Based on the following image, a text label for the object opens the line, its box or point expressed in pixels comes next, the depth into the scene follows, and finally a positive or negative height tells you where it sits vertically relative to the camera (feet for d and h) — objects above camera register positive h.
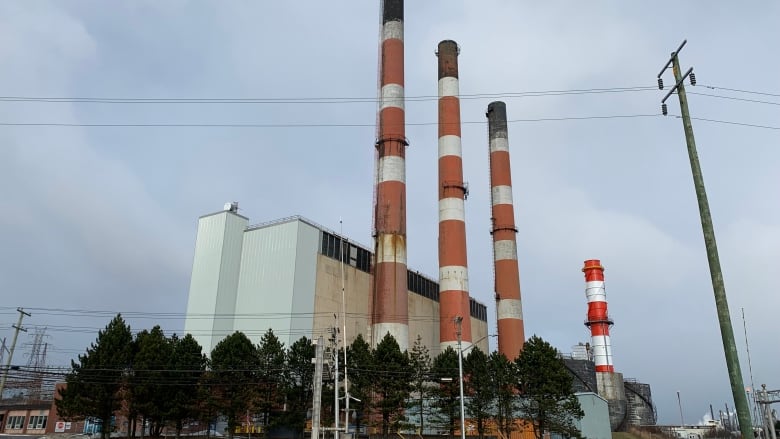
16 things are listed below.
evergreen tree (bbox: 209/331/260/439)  148.36 +10.21
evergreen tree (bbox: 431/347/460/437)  152.66 +6.19
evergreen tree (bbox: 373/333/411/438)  148.87 +9.80
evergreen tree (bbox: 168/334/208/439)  148.77 +9.14
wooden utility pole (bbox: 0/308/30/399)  160.07 +24.36
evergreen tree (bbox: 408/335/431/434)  153.93 +9.67
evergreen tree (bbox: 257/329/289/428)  150.41 +10.26
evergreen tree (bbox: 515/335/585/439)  146.61 +8.01
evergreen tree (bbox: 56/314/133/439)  146.30 +8.00
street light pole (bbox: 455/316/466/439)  115.34 +10.19
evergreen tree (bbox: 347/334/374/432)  150.30 +10.77
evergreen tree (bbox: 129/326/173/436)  145.89 +8.90
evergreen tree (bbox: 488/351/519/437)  149.79 +7.77
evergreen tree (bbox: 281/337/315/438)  150.10 +8.97
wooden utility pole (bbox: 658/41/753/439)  50.52 +11.14
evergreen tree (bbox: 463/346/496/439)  151.64 +8.00
